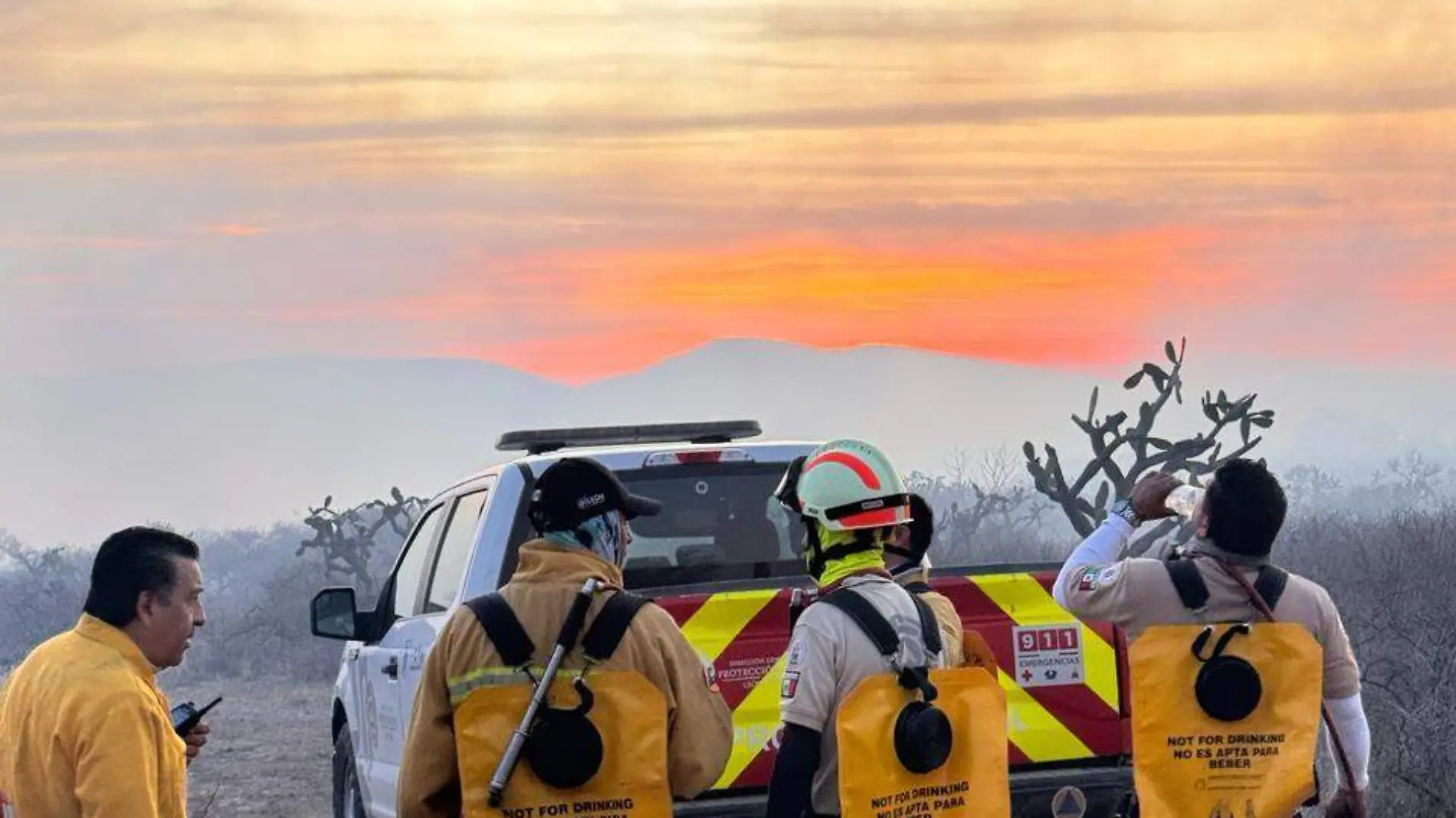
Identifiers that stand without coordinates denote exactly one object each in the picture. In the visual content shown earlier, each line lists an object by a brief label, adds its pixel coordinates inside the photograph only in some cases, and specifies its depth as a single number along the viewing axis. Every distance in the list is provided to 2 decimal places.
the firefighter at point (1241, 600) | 12.02
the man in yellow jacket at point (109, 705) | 9.77
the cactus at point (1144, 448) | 41.47
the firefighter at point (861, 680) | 10.77
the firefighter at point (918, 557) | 11.56
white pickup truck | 14.36
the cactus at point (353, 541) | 69.44
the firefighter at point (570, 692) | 11.06
